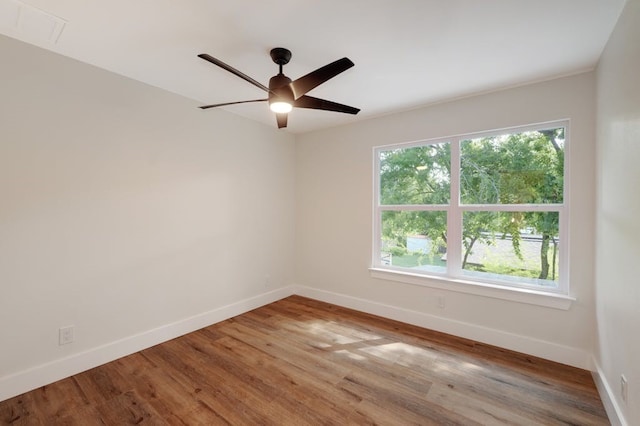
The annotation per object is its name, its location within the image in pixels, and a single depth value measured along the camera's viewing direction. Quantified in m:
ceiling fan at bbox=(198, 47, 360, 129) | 1.72
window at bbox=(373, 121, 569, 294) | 2.51
